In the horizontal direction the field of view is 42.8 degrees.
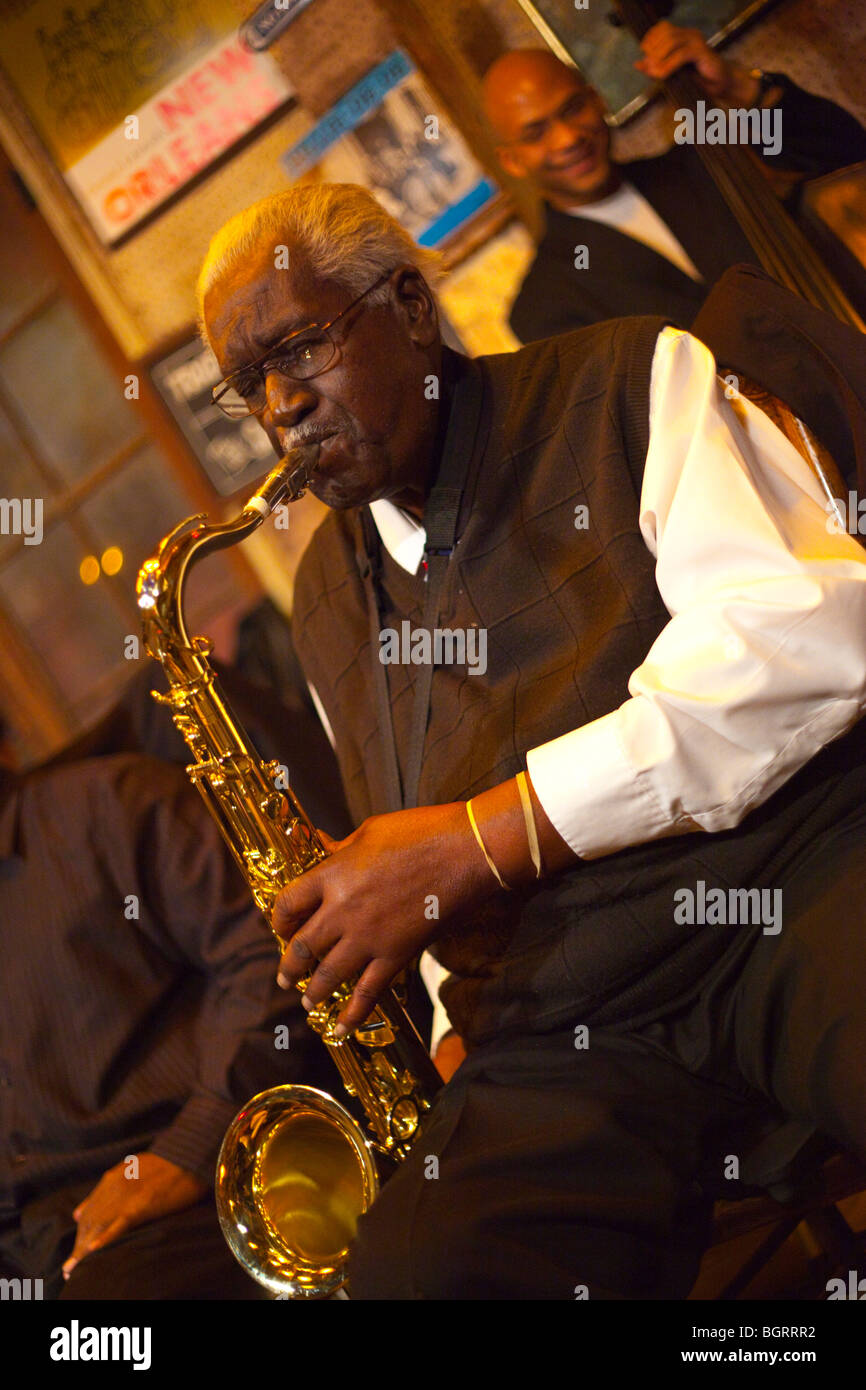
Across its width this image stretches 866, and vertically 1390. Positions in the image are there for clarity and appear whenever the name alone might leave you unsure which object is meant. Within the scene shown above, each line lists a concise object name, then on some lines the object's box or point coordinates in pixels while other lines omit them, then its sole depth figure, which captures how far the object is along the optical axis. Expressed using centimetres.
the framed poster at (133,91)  329
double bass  233
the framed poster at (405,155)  290
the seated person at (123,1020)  220
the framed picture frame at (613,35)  239
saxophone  197
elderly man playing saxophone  144
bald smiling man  236
